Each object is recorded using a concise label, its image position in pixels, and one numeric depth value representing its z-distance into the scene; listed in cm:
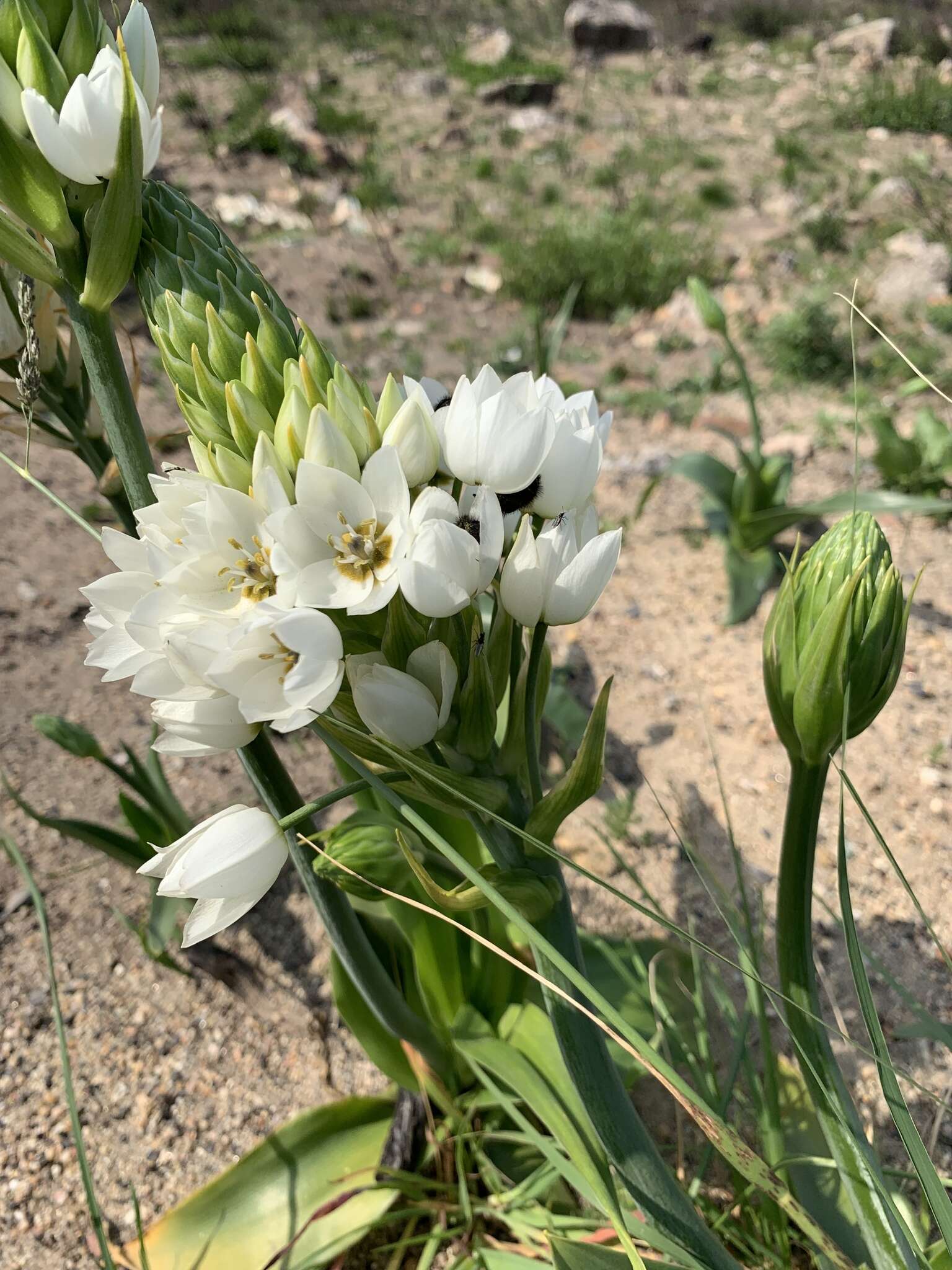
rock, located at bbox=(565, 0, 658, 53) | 1192
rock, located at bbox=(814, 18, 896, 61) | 1095
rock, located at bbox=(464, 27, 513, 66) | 1105
